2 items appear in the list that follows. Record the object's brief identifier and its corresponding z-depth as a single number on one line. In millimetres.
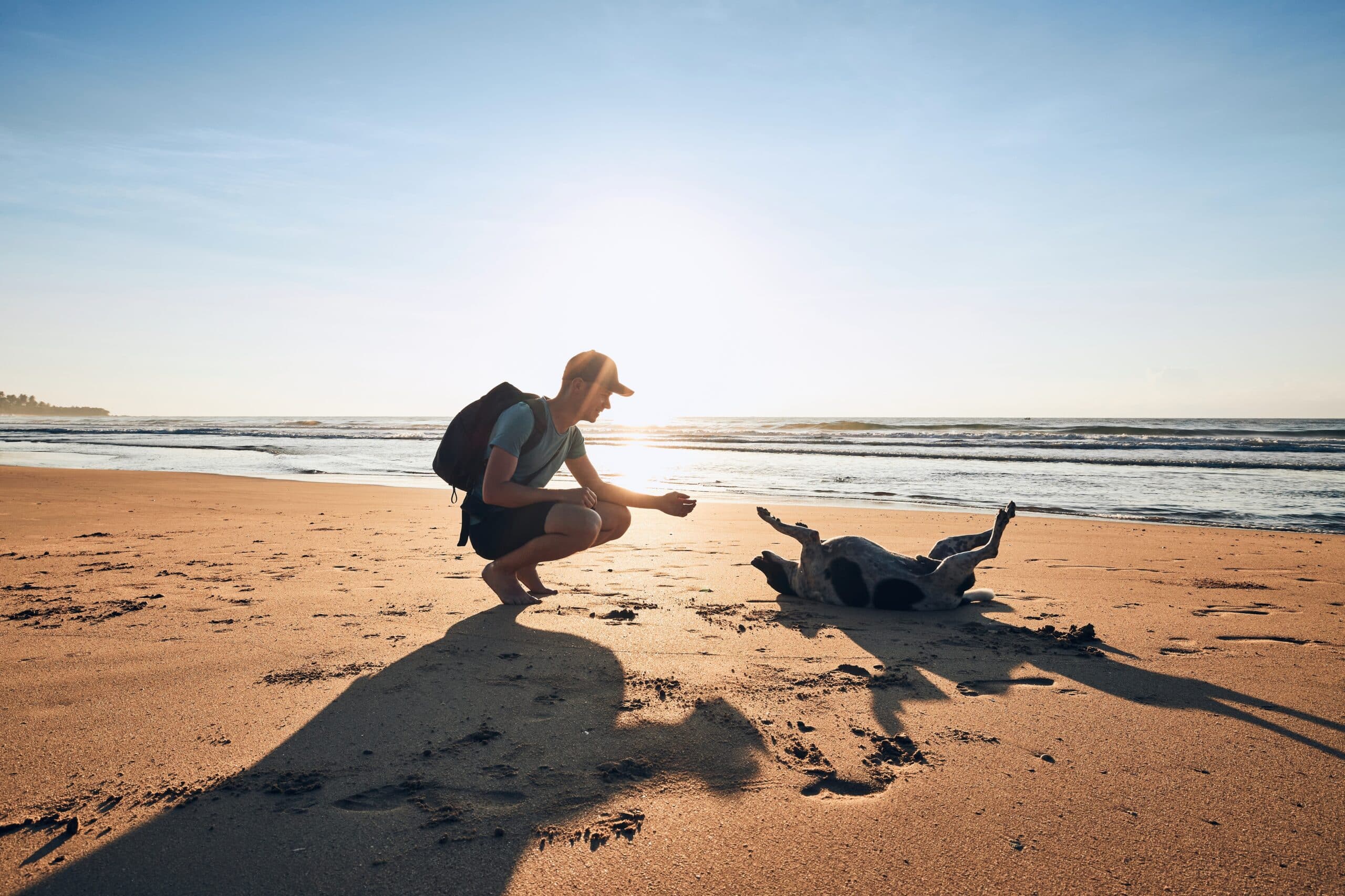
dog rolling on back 4320
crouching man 3723
